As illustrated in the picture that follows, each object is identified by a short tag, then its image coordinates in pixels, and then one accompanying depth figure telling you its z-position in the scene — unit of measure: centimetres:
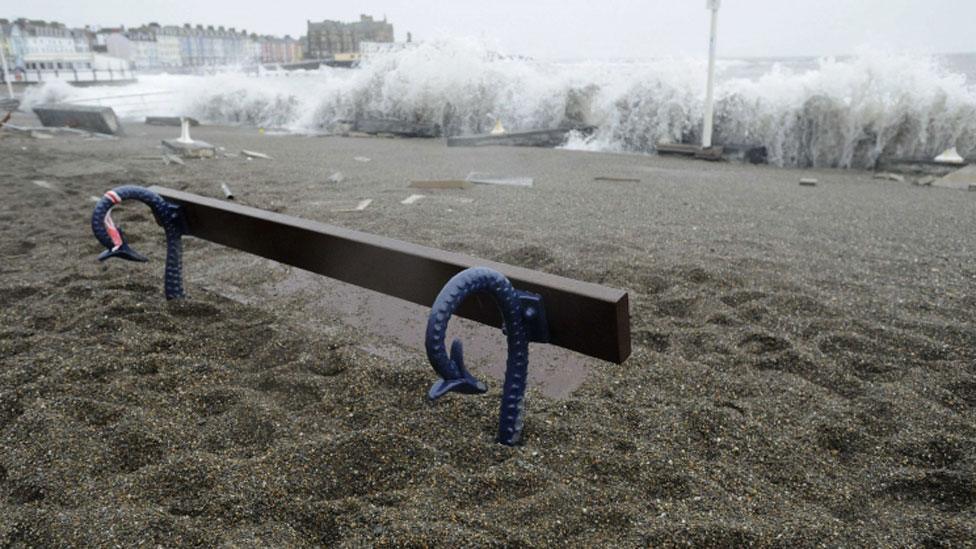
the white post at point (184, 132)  1010
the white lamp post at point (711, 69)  1140
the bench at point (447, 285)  166
